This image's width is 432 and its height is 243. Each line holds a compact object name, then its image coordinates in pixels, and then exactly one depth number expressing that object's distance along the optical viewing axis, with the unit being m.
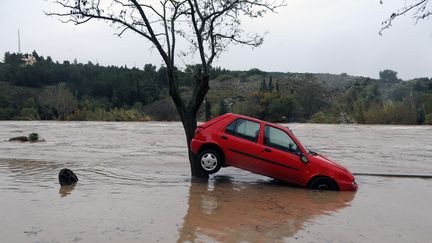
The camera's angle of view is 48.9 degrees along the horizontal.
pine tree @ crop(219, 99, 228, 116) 53.80
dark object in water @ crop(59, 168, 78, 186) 9.83
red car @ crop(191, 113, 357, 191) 10.07
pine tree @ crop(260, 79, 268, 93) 57.08
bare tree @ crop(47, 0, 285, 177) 11.41
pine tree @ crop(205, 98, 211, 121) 50.59
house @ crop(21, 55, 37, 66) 111.24
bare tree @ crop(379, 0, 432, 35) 5.50
